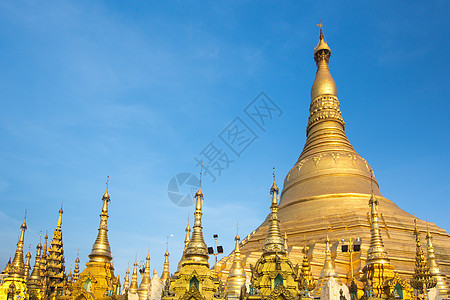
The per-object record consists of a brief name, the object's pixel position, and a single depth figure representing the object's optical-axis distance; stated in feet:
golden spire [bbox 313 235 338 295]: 80.02
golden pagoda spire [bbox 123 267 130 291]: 121.39
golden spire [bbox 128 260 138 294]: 112.28
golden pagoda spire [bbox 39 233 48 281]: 111.65
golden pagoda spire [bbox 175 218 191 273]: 98.89
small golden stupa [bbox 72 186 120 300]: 76.20
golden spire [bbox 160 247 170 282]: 102.46
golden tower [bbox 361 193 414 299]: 73.56
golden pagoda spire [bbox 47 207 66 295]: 113.60
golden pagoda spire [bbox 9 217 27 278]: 93.15
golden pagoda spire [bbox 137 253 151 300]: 101.05
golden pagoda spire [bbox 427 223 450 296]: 88.87
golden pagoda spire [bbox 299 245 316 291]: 83.53
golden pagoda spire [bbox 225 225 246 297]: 88.74
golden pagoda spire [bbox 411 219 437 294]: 80.53
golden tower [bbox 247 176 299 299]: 58.40
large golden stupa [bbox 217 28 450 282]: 106.63
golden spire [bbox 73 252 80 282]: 115.35
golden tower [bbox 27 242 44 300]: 96.43
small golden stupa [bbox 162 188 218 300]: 59.82
